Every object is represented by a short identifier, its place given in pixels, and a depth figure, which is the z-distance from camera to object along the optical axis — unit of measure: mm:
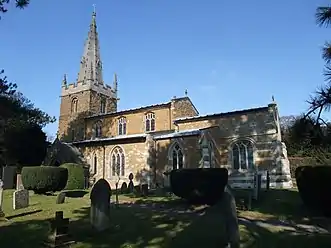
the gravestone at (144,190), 19178
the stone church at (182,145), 23453
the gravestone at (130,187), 21905
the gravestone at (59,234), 7656
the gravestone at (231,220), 7613
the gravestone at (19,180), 19741
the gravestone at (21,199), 13439
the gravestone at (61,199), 15055
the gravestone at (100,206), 9297
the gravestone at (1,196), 11283
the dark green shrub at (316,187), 12086
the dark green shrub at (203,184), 14688
